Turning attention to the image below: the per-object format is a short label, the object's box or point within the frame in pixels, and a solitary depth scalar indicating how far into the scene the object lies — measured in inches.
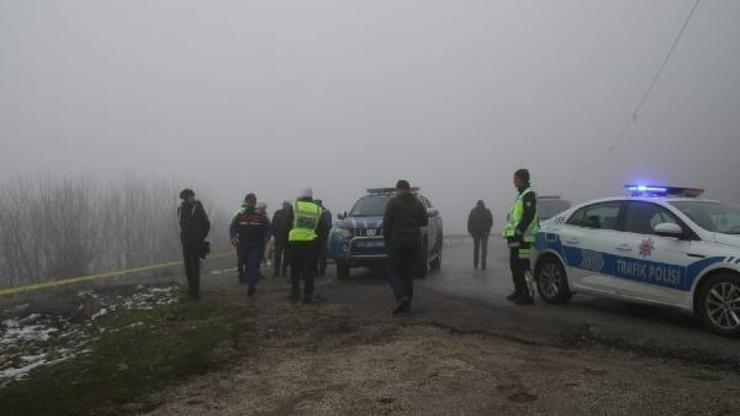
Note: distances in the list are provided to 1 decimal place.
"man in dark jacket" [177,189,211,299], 406.0
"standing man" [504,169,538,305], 352.2
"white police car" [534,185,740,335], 261.7
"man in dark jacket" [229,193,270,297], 440.0
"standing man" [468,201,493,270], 649.6
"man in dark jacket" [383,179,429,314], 342.6
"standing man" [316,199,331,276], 551.5
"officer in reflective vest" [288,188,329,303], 381.1
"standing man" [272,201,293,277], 524.1
